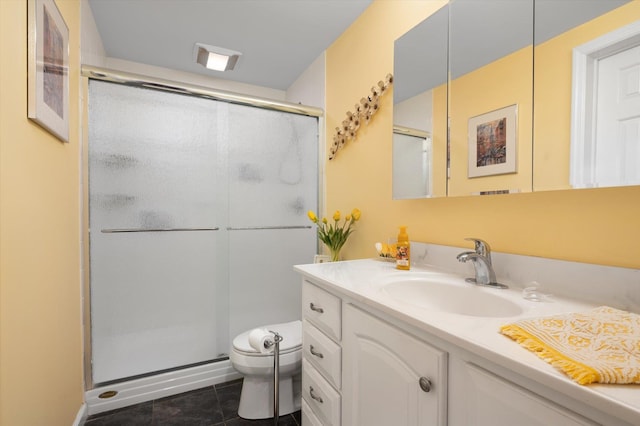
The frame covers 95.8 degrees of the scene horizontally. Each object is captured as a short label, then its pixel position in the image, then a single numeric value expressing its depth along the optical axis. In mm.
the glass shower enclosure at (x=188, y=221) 1667
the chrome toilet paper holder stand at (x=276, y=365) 1385
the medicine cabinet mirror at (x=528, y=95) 753
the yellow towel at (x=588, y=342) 431
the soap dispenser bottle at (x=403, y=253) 1284
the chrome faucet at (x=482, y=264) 1001
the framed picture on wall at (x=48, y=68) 906
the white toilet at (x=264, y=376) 1521
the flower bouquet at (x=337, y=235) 1895
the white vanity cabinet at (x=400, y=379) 496
